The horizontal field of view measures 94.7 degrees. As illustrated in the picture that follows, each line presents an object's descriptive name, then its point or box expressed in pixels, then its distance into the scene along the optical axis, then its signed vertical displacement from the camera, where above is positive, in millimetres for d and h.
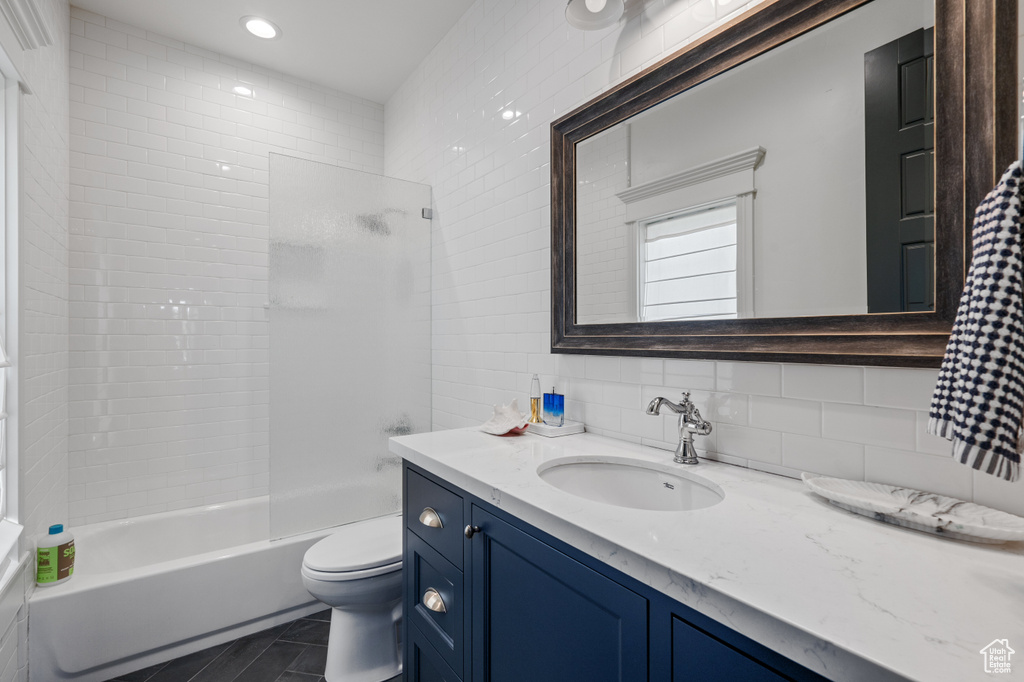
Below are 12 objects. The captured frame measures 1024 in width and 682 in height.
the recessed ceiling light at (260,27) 2322 +1576
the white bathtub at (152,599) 1728 -1059
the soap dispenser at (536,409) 1724 -254
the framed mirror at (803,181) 837 +354
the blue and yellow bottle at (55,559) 1761 -821
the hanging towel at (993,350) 538 -13
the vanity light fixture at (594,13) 1388 +969
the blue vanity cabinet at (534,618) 630 -492
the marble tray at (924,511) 679 -277
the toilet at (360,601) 1712 -972
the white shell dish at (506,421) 1574 -278
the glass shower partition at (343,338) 2135 +11
